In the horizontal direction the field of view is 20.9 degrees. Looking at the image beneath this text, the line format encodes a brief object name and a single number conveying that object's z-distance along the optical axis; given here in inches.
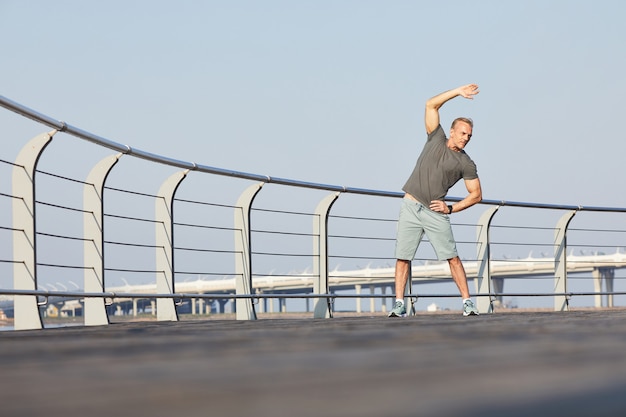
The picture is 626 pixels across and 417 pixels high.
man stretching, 421.7
